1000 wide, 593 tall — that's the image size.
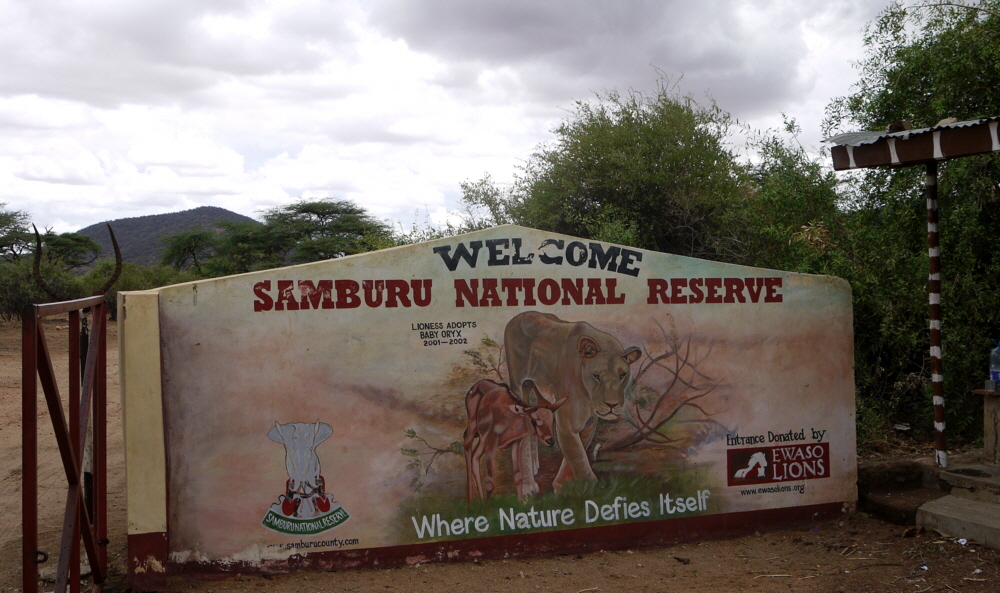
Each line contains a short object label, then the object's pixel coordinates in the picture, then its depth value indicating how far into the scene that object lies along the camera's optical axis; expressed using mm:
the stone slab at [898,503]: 5242
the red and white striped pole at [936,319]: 5582
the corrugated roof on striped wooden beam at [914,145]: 4922
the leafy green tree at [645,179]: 10570
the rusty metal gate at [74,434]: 2928
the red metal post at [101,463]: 4504
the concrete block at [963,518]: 4715
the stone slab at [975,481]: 5160
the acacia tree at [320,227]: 25969
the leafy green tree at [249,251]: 27672
